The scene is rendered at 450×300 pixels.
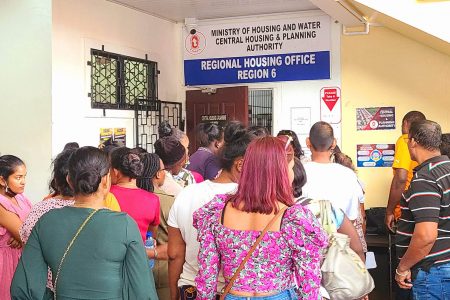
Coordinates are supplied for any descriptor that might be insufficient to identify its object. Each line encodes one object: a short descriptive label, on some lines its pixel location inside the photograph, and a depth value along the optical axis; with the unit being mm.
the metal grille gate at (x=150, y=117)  6910
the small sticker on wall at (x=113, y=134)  6259
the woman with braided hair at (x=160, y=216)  3104
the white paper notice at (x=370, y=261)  3078
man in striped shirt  2865
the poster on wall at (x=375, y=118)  6895
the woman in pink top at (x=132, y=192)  2881
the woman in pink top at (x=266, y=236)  2033
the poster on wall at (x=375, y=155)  6922
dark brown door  7449
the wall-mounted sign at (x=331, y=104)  7133
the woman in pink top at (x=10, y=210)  3271
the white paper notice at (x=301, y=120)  7305
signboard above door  7168
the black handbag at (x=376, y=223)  5562
